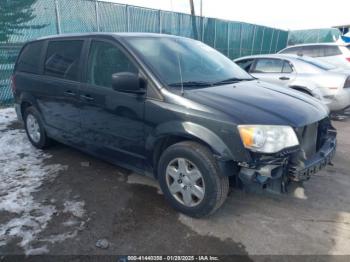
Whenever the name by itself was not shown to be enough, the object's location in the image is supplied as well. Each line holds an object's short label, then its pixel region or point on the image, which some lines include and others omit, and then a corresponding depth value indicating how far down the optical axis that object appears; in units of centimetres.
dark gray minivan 270
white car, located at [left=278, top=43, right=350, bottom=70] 998
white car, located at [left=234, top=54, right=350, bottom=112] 655
